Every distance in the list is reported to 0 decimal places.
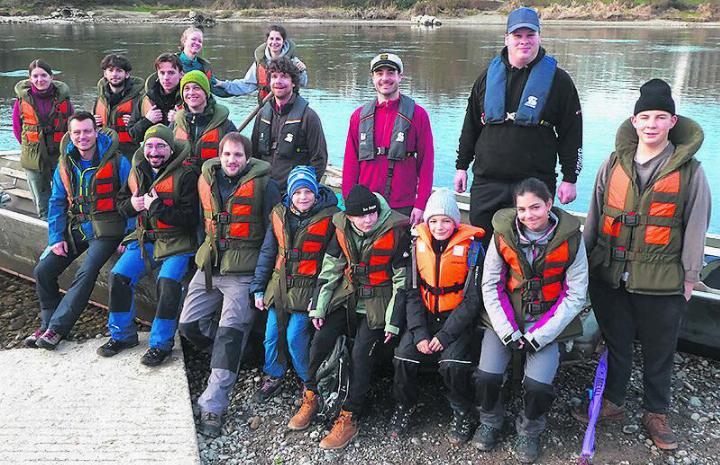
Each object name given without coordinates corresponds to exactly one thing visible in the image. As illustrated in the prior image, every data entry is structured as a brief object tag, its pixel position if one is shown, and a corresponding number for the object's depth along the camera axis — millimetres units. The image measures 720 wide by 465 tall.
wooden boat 3977
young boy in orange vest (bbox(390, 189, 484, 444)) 3264
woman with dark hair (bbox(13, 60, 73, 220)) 5219
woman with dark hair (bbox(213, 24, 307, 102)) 5387
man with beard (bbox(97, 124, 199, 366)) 3979
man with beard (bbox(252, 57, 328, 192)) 4258
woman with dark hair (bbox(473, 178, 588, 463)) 3072
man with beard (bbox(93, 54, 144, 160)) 4988
